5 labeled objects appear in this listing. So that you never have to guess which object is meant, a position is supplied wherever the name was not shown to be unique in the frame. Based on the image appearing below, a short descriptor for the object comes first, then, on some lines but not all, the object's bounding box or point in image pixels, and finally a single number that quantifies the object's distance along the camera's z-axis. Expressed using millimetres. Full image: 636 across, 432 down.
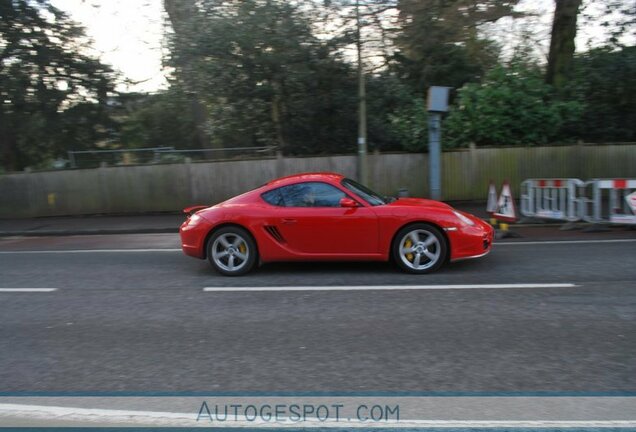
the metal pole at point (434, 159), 12070
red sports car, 6832
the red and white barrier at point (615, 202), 9859
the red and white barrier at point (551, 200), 10500
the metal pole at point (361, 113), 13148
